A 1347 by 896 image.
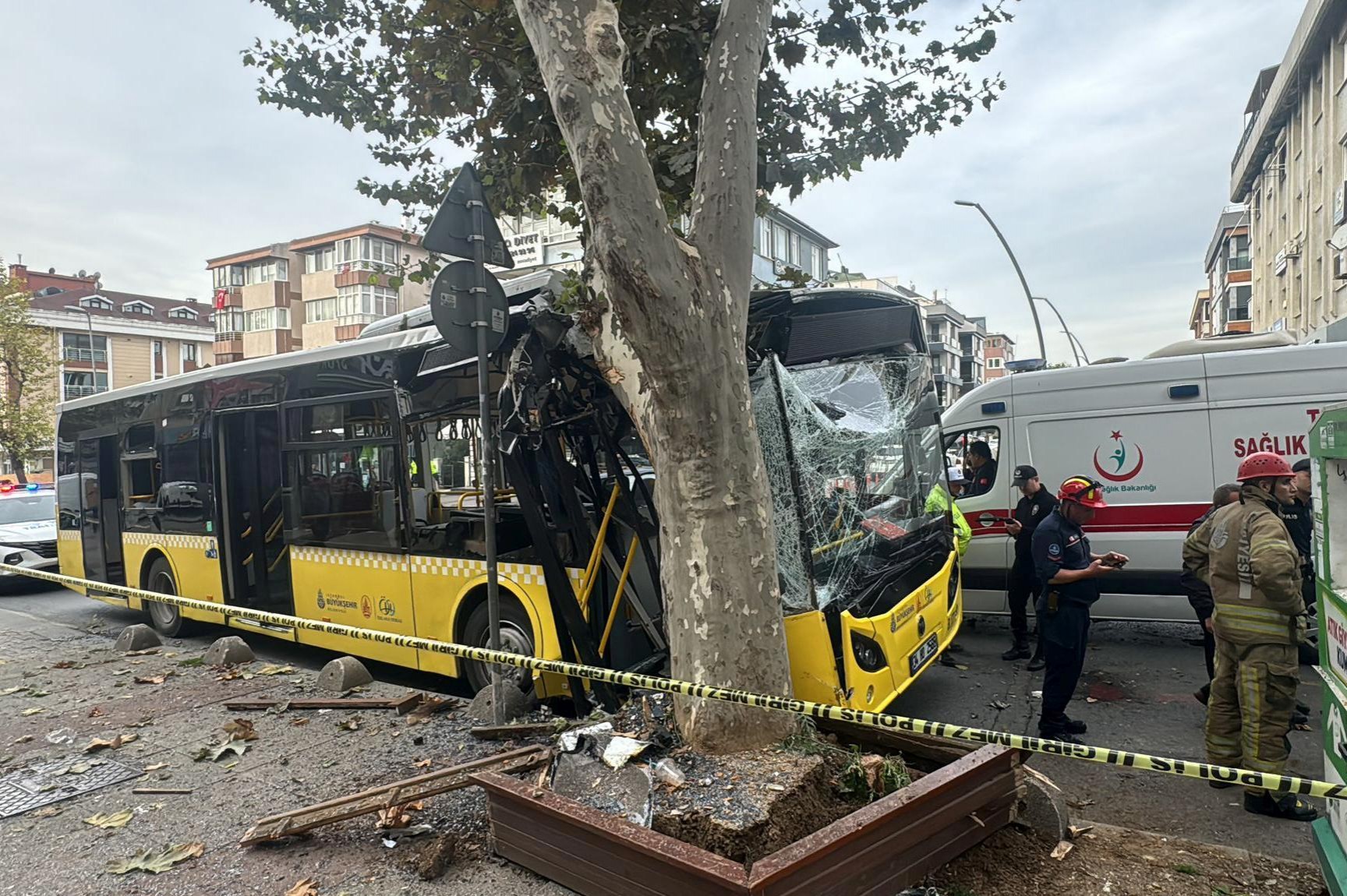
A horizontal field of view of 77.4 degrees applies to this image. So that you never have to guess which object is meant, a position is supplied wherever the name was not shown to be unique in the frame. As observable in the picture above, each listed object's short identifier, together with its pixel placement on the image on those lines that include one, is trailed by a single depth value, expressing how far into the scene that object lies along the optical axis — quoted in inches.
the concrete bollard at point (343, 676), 244.4
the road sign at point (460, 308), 186.0
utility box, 107.7
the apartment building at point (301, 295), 2004.2
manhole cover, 177.6
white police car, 519.2
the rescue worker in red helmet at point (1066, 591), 202.4
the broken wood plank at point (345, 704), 224.1
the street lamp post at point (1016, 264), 916.6
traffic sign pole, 188.2
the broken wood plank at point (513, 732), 189.8
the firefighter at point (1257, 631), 163.5
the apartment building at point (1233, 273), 1914.4
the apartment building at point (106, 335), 2030.0
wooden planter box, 110.7
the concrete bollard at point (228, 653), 289.7
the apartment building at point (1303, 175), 959.0
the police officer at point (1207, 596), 228.8
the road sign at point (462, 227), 190.2
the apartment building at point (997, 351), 4498.0
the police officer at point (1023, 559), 283.1
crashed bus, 185.3
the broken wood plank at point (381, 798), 150.3
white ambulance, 271.7
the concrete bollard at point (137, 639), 321.4
